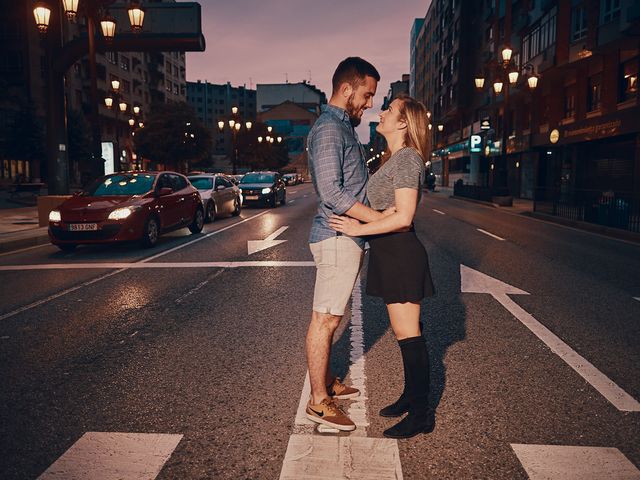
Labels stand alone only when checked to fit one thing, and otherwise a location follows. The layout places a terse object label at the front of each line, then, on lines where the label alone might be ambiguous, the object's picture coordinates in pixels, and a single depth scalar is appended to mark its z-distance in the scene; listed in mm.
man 2754
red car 9875
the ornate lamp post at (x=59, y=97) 15758
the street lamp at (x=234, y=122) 34762
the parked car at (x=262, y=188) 22703
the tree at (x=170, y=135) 54969
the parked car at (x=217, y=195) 16516
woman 2764
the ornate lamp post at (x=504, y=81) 23208
